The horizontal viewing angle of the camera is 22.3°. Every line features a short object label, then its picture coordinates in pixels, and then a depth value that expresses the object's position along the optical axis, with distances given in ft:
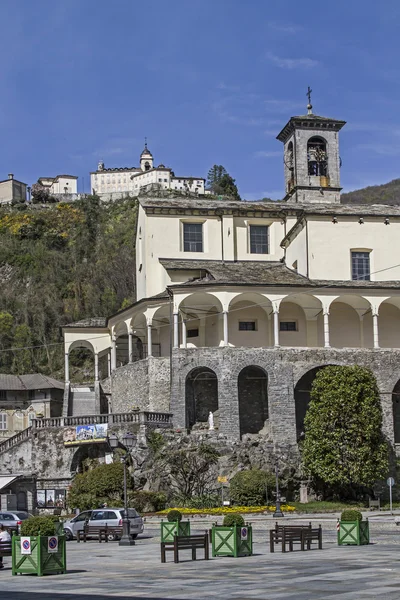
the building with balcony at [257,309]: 185.47
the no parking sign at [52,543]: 84.58
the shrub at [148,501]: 159.43
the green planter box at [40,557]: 83.92
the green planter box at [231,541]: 94.39
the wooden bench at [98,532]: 126.21
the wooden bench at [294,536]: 100.73
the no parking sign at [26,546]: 84.38
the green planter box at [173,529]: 105.81
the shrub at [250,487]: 163.32
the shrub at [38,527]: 84.38
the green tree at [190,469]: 167.12
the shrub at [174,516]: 118.62
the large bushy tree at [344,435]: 170.86
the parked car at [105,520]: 127.54
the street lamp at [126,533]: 117.70
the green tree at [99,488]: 164.55
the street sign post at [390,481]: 160.65
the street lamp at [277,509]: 148.36
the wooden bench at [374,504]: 168.28
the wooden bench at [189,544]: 92.94
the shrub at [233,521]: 93.61
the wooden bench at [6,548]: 101.44
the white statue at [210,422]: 182.15
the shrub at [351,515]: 101.96
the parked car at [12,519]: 126.62
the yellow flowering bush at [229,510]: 149.28
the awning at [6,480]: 178.50
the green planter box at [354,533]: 101.81
